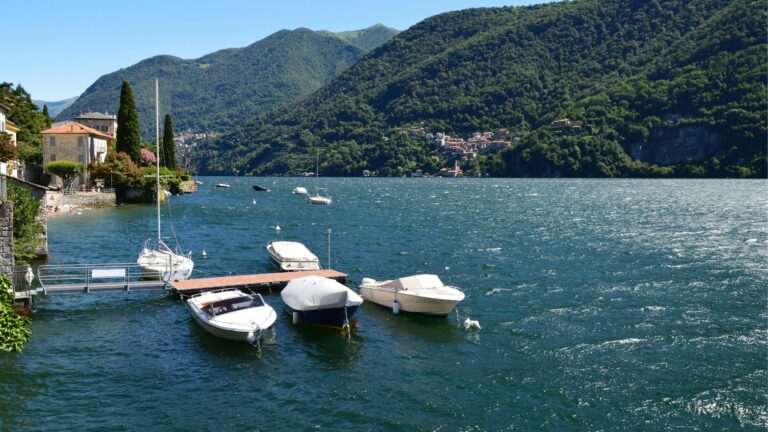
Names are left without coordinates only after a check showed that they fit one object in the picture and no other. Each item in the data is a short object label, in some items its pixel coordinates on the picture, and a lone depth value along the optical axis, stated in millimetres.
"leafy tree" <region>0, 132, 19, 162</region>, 54469
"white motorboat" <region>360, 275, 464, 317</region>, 29594
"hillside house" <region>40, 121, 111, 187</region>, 98375
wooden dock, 32469
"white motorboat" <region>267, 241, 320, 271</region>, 40500
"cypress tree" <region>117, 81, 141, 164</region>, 96250
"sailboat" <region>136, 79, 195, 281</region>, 34938
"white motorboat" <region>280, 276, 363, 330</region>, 27203
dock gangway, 29689
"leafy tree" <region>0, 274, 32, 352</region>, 13930
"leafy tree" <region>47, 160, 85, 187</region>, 88188
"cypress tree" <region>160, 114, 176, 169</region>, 126125
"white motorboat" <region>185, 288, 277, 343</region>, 24797
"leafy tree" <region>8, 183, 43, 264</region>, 37969
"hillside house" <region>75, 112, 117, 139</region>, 144875
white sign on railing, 30127
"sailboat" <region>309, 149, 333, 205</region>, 109625
